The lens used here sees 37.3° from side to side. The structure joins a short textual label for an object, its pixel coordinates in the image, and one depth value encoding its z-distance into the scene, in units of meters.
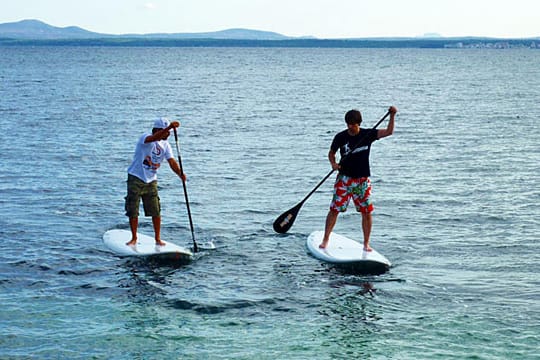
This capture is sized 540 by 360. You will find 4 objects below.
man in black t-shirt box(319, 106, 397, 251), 11.72
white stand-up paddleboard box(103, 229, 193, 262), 12.78
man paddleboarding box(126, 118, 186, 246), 12.00
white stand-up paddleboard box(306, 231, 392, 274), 12.40
